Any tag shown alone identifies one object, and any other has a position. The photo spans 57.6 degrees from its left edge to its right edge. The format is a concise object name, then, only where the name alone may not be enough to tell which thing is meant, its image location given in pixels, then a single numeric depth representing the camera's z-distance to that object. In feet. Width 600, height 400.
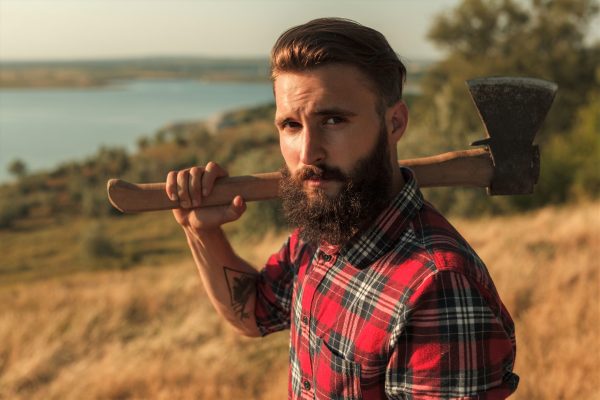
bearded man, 4.42
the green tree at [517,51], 105.70
